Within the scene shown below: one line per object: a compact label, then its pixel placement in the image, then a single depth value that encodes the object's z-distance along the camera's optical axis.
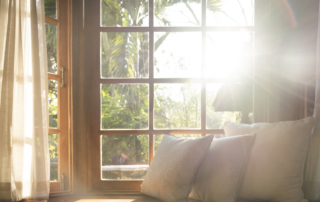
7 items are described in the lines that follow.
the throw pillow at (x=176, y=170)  1.35
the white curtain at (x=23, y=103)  1.40
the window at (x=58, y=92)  1.75
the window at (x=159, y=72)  1.84
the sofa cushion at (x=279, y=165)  1.30
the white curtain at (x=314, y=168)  1.40
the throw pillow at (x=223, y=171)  1.28
